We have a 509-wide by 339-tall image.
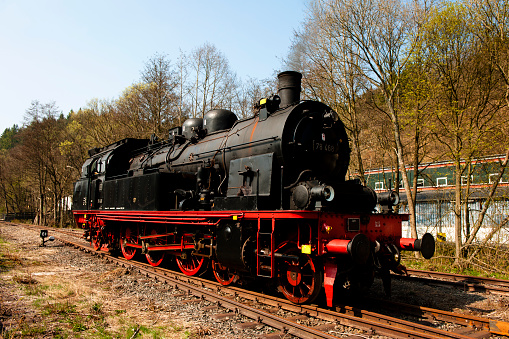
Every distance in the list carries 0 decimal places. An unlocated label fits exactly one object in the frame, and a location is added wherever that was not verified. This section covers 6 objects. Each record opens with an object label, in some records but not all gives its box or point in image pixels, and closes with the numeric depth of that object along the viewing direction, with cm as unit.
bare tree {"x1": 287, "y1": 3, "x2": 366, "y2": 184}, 1563
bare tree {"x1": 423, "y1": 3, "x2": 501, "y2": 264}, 1171
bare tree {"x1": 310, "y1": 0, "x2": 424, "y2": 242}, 1323
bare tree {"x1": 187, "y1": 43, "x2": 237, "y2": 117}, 2897
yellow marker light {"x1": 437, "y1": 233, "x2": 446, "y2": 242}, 1360
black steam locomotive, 618
